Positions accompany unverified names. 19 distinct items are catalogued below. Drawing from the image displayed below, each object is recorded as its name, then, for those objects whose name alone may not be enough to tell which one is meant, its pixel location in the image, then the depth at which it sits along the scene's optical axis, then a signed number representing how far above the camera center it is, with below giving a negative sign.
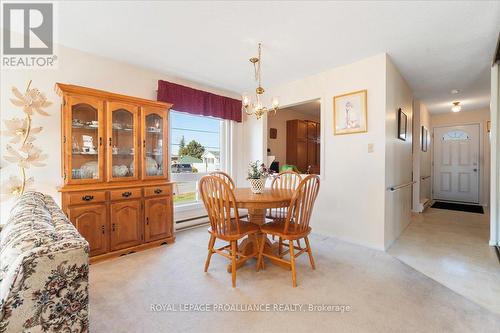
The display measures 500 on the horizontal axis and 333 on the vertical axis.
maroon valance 3.42 +1.03
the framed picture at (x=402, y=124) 3.37 +0.60
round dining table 2.11 -0.37
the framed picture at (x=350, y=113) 3.02 +0.69
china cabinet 2.44 -0.07
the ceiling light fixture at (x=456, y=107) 5.19 +1.32
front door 5.84 +0.02
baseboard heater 3.70 -0.96
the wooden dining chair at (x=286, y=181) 2.88 -0.22
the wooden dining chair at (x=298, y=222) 2.07 -0.55
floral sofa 0.80 -0.42
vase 2.51 -0.23
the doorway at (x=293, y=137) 5.34 +0.65
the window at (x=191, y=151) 3.75 +0.23
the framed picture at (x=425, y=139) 5.45 +0.61
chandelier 2.57 +0.73
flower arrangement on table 2.51 -0.15
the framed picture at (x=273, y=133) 5.25 +0.71
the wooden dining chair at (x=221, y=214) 2.03 -0.46
